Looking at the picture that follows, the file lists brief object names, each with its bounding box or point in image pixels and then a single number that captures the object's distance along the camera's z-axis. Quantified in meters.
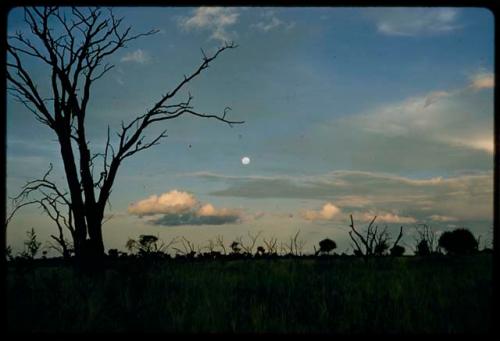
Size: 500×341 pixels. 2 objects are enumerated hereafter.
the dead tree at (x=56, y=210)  10.36
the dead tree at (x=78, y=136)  9.77
